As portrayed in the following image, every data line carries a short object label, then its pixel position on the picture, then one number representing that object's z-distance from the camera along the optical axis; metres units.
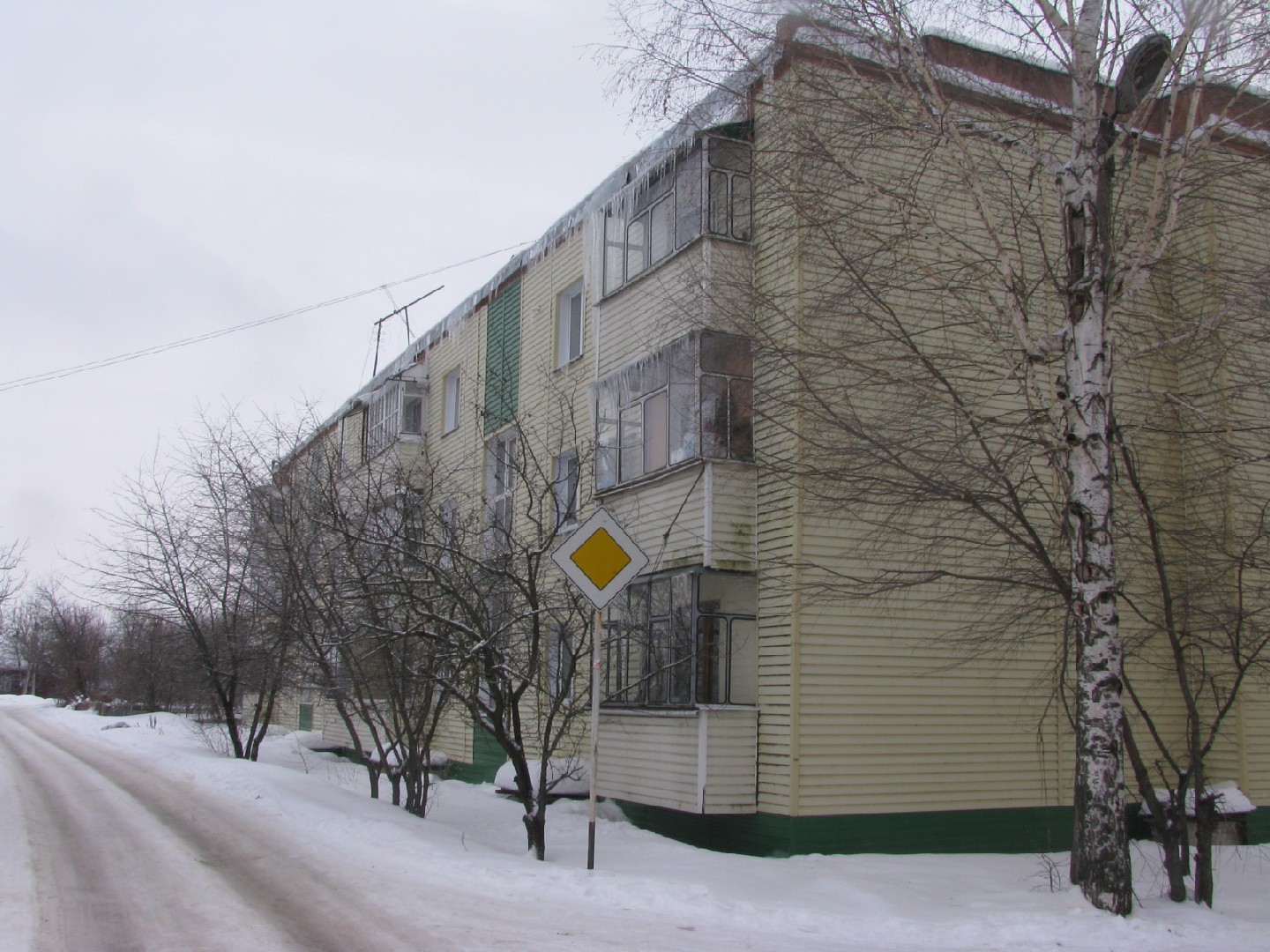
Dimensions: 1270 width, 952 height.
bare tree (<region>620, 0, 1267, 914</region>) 8.35
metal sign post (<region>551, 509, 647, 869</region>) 9.00
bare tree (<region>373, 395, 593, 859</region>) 10.51
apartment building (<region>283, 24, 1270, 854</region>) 10.15
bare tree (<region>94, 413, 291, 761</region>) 18.53
